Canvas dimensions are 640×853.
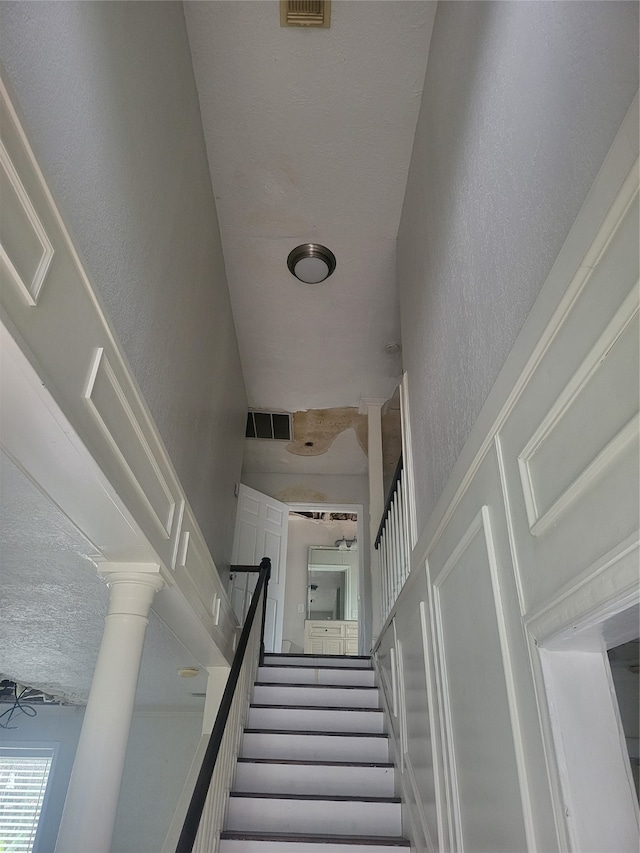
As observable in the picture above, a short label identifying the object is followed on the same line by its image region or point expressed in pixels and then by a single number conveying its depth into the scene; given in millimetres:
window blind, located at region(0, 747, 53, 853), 5758
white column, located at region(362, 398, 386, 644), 4668
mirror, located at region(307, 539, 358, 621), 8445
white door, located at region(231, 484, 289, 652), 5914
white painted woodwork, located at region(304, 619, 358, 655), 7816
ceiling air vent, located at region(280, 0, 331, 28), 2777
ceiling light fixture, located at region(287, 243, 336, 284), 4082
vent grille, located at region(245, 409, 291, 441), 6048
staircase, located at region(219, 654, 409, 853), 2805
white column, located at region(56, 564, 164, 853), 1860
